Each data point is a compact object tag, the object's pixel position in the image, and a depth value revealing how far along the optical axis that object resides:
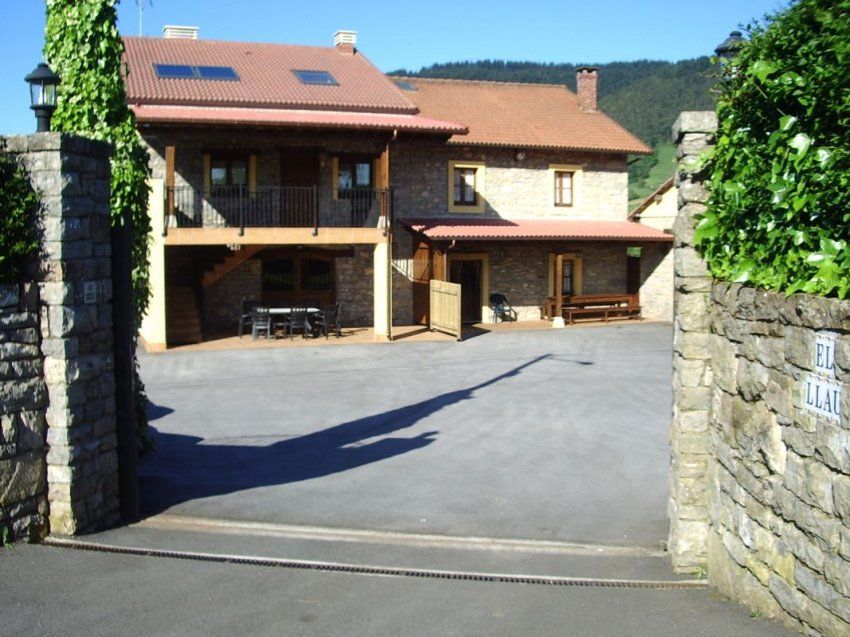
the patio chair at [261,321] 21.41
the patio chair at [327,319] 22.03
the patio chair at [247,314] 21.86
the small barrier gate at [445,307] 22.17
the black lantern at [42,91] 6.85
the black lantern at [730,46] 5.57
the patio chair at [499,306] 26.27
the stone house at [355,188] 21.44
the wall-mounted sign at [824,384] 4.09
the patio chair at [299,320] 21.61
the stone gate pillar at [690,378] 6.15
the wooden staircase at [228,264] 21.64
